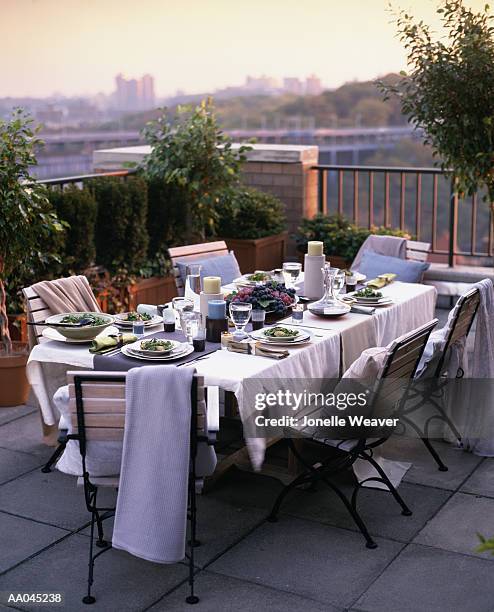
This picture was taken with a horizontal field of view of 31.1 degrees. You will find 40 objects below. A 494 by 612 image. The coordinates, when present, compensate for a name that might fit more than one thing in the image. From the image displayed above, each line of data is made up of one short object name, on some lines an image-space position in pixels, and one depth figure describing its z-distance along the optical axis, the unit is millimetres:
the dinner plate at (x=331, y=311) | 4926
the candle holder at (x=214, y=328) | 4483
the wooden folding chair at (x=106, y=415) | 3371
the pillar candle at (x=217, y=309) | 4477
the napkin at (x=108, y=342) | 4301
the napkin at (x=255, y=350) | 4227
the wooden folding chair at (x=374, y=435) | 3923
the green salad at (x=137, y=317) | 4754
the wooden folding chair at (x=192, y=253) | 6109
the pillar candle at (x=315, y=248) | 5238
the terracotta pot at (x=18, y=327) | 6230
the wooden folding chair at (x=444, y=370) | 4656
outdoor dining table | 3988
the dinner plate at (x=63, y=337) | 4469
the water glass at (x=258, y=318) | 4578
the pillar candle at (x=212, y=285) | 4656
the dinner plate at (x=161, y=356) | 4152
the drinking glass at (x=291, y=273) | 5430
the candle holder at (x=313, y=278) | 5316
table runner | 4117
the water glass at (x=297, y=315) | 4789
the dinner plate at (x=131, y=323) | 4703
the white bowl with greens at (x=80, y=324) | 4445
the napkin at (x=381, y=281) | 5688
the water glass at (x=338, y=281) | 5151
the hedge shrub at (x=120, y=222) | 7168
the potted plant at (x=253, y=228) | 8383
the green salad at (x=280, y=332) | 4410
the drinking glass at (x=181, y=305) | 4574
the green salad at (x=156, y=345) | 4207
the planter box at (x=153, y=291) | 7488
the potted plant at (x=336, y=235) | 8281
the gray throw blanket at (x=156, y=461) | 3367
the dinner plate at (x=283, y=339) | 4355
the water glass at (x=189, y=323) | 4426
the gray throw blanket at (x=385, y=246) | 6723
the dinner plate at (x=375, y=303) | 5215
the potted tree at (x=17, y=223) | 5523
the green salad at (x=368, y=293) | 5305
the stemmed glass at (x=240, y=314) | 4379
